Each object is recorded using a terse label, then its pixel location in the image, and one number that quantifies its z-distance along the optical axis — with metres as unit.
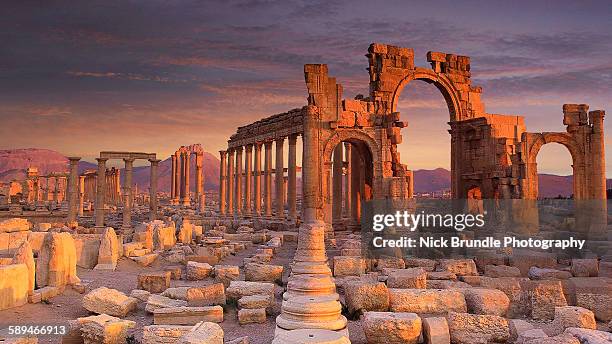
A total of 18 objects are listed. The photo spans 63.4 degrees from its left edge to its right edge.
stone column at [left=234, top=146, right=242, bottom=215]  34.31
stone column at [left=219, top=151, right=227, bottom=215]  37.88
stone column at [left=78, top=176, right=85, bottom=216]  42.56
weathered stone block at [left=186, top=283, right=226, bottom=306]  10.24
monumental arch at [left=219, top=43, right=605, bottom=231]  23.94
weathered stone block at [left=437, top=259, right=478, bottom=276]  13.70
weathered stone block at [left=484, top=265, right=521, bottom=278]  13.47
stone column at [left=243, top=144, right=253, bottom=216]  32.91
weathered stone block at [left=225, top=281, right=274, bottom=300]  10.59
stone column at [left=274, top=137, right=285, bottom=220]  28.64
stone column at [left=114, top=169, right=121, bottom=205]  56.56
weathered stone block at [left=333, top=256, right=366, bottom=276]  13.25
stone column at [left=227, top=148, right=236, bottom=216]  35.66
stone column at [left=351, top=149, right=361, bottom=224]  28.06
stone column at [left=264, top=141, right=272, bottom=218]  31.11
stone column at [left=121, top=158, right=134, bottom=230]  30.02
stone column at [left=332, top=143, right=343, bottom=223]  29.12
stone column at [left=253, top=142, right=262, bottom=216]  31.89
